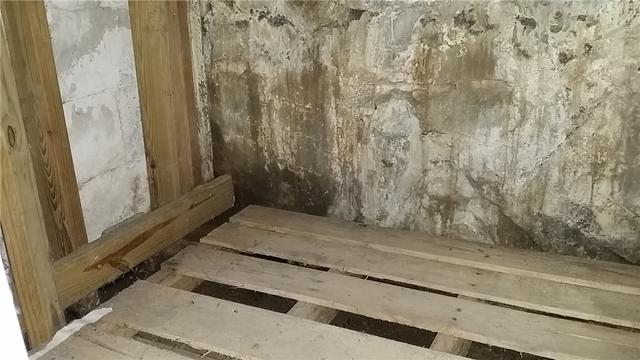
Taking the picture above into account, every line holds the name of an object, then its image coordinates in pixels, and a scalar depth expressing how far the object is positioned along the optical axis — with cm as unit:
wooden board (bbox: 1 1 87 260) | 155
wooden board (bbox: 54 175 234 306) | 173
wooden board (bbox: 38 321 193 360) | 150
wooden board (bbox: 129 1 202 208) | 202
